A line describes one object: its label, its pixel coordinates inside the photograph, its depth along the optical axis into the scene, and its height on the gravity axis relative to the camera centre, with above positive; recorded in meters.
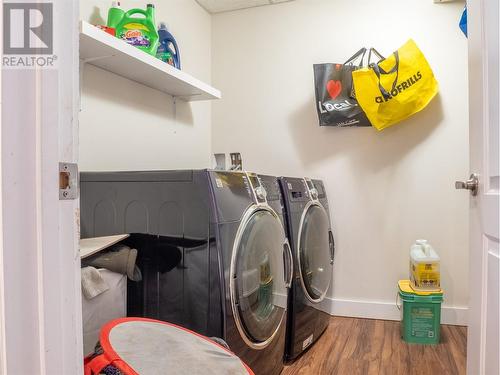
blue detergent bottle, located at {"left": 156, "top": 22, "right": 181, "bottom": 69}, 2.07 +0.79
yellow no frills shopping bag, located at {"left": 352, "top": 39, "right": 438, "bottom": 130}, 2.33 +0.65
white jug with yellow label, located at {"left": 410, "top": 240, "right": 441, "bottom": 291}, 2.24 -0.54
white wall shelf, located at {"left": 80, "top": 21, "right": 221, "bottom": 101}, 1.50 +0.60
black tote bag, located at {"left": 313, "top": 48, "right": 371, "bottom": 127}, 2.53 +0.62
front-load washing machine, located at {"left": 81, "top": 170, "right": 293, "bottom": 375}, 1.25 -0.21
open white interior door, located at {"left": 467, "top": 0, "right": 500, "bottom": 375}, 0.95 -0.01
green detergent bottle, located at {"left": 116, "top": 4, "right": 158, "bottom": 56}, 1.78 +0.76
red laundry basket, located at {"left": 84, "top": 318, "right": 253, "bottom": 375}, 0.78 -0.39
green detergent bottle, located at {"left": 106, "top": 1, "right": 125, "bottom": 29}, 1.79 +0.83
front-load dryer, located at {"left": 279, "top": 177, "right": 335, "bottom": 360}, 1.86 -0.42
